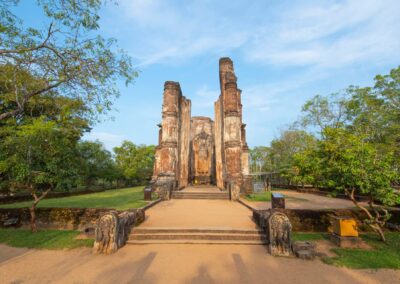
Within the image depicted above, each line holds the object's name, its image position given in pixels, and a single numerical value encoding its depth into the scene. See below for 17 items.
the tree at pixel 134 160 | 35.69
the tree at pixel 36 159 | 6.48
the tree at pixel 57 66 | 5.60
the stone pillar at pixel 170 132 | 14.59
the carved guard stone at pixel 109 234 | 4.91
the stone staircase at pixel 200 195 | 12.27
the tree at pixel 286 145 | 28.40
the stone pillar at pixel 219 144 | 16.64
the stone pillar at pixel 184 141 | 16.75
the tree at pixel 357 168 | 5.36
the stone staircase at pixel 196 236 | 5.44
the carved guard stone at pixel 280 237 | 4.77
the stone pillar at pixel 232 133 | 14.76
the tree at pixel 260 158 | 44.64
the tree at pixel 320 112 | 23.00
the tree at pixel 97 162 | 23.19
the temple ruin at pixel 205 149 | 14.66
